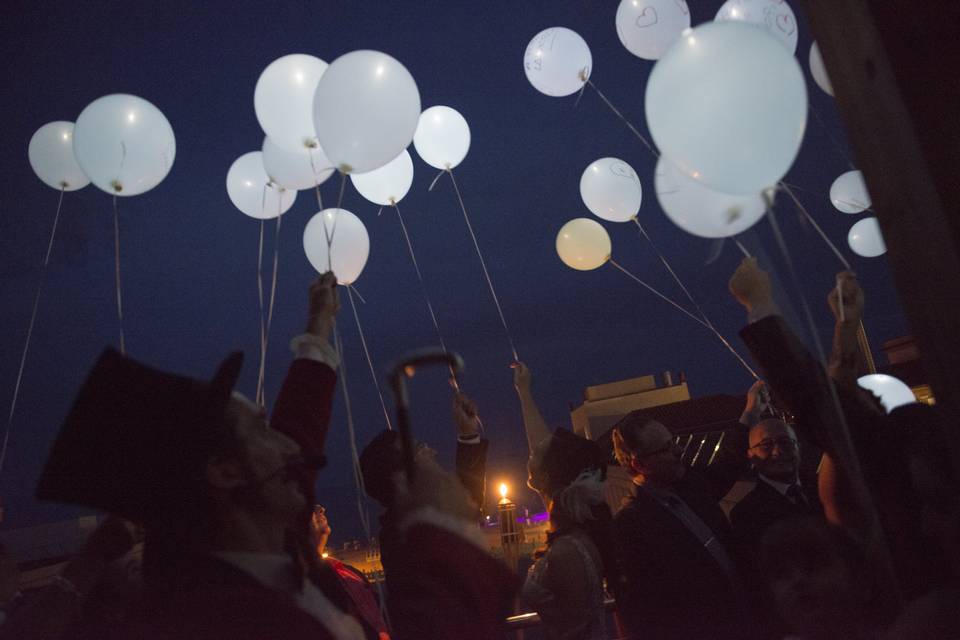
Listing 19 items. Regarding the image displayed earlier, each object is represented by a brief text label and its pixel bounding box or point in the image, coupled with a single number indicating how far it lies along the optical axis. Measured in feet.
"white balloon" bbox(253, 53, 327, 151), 9.85
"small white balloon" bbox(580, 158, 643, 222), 12.90
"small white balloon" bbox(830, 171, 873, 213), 12.66
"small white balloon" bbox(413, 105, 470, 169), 13.98
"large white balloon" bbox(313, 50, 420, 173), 8.48
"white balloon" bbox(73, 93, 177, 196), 9.66
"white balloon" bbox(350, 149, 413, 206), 12.76
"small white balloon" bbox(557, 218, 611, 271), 13.83
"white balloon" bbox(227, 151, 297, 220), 12.46
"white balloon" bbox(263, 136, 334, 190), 10.71
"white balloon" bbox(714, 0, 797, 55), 10.44
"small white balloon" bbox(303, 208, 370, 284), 11.69
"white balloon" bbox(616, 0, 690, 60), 11.48
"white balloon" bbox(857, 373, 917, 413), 9.48
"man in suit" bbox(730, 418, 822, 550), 6.84
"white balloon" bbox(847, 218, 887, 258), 14.94
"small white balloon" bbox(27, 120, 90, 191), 11.96
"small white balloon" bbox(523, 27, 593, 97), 13.21
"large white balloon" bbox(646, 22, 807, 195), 4.87
